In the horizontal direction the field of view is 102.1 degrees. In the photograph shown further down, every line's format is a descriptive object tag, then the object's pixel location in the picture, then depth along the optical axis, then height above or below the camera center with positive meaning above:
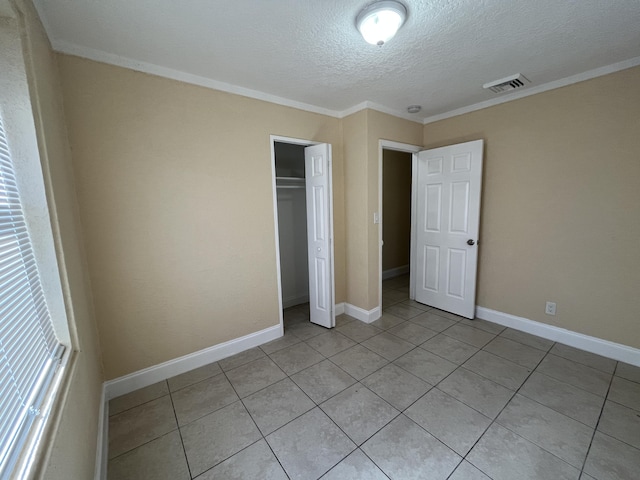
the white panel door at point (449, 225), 2.96 -0.30
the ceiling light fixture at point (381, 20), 1.40 +1.03
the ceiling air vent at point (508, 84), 2.27 +1.06
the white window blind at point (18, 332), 0.76 -0.43
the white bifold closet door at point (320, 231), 2.79 -0.29
